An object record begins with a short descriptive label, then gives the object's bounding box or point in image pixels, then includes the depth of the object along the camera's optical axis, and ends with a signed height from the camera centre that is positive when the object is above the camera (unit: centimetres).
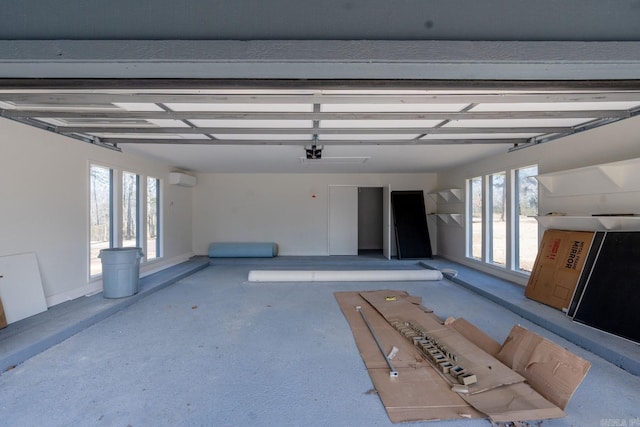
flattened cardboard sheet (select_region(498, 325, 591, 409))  193 -114
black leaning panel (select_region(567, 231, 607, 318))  324 -66
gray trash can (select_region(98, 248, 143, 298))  393 -81
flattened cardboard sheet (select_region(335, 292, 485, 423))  188 -129
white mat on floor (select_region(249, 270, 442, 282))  525 -115
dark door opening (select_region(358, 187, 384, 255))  908 -18
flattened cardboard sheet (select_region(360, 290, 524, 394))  216 -125
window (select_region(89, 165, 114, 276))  435 +0
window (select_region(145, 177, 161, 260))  575 -11
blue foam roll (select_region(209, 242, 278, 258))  720 -95
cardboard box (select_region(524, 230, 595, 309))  343 -69
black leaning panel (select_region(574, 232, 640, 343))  271 -78
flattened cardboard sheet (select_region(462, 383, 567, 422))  180 -127
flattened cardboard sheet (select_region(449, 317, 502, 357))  267 -124
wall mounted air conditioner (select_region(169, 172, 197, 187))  638 +77
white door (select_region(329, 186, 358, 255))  783 -23
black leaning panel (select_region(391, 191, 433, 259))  717 -33
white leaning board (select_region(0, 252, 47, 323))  302 -81
